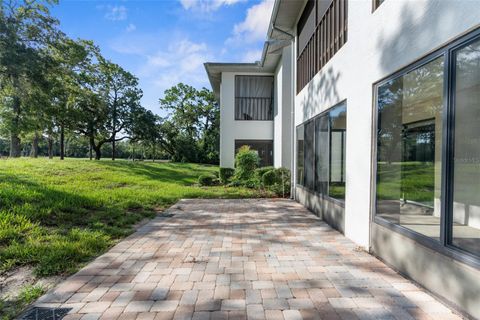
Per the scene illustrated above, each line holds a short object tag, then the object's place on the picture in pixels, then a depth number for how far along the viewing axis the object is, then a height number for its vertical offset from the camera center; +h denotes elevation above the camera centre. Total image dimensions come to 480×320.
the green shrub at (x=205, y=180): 11.52 -0.93
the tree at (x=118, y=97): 24.38 +5.63
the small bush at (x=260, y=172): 10.19 -0.51
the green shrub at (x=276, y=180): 9.31 -0.73
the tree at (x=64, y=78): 15.94 +5.01
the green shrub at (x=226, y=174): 11.77 -0.68
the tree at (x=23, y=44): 12.45 +5.50
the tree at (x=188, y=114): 30.80 +5.26
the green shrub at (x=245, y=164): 10.39 -0.22
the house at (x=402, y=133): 2.34 +0.34
